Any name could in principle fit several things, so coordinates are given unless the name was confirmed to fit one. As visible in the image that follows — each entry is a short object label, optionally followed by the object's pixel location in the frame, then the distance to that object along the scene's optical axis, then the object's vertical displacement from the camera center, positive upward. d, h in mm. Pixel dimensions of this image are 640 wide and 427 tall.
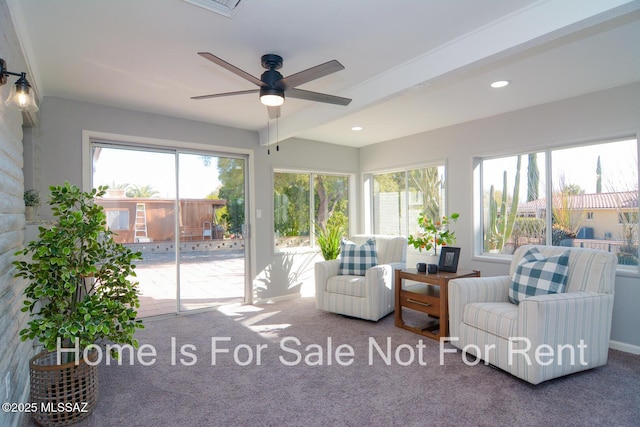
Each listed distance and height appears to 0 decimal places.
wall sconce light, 1782 +621
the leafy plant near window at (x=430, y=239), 3890 -273
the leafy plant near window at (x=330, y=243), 5148 -401
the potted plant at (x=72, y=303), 2018 -515
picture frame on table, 3676 -476
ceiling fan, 2111 +870
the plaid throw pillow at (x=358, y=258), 4199 -511
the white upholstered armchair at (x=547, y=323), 2416 -801
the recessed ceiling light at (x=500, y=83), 3102 +1142
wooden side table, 3303 -827
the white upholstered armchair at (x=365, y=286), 3816 -792
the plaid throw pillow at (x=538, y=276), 2730 -500
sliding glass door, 3988 -23
